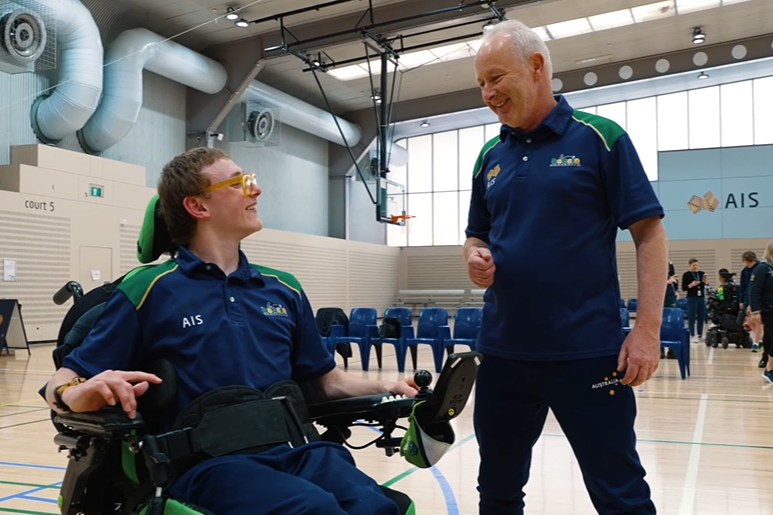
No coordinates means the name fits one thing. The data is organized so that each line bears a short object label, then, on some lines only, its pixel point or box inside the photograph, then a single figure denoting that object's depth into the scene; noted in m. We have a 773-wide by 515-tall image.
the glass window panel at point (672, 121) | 21.23
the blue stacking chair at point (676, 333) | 7.88
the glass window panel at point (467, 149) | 23.20
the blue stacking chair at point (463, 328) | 8.52
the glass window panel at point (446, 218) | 23.78
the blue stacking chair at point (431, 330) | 8.67
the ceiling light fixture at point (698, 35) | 17.33
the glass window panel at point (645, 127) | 21.58
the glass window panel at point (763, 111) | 20.42
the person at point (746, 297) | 9.54
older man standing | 1.86
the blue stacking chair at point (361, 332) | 9.03
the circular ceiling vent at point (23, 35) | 9.84
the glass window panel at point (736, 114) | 20.66
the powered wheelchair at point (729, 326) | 12.02
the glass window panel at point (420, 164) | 23.95
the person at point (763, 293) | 7.38
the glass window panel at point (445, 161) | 23.59
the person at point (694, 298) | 13.21
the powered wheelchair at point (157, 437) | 1.58
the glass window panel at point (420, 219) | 24.16
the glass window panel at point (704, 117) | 20.97
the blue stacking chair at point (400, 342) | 8.79
